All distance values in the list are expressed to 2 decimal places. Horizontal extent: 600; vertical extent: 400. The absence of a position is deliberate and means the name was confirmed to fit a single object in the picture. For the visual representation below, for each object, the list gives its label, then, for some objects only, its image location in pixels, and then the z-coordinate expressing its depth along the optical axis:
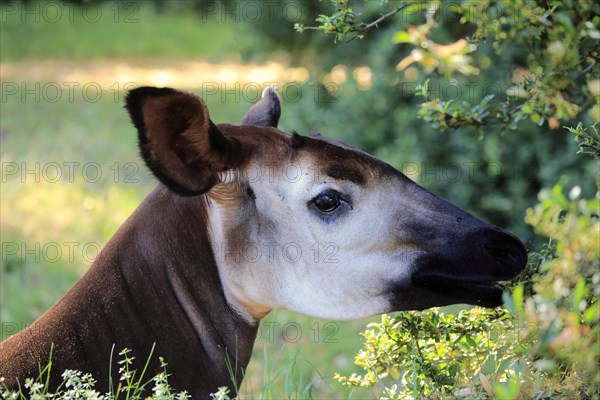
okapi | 5.40
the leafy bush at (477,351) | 4.84
